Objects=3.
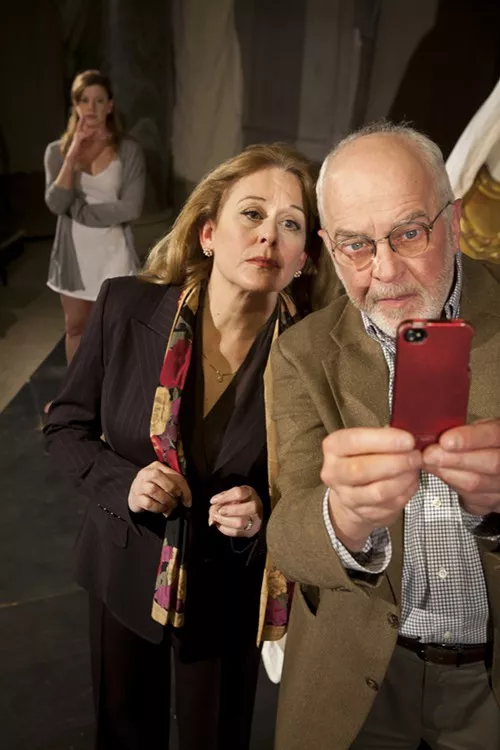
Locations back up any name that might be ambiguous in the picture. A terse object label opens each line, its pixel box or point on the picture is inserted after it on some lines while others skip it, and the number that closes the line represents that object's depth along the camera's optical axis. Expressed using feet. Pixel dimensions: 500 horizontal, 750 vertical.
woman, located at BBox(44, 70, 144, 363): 12.42
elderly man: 3.74
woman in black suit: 5.24
